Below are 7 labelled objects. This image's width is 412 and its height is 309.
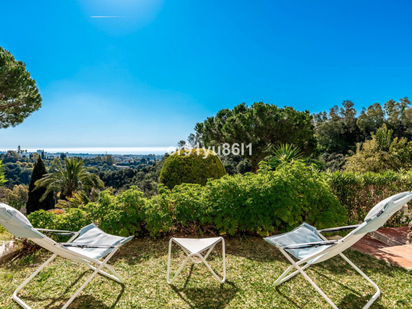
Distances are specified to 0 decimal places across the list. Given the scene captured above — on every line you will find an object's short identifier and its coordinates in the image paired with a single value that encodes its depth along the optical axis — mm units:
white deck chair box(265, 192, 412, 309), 1994
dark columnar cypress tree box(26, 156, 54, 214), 16922
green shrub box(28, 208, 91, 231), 3590
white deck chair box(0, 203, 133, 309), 1908
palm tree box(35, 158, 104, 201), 14883
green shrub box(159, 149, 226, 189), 6723
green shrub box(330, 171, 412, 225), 5031
